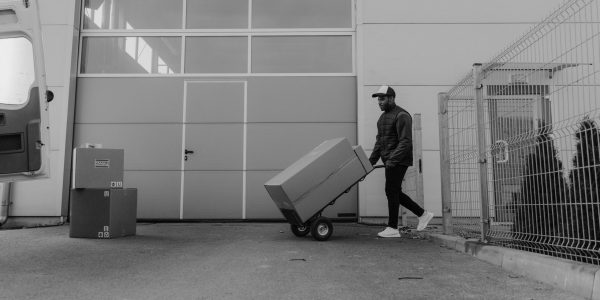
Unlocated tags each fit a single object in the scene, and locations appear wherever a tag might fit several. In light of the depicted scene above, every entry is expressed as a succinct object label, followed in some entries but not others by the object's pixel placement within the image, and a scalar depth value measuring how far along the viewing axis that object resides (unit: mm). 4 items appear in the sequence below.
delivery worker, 5579
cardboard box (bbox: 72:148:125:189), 5566
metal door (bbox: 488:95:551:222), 3586
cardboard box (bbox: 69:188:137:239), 5574
